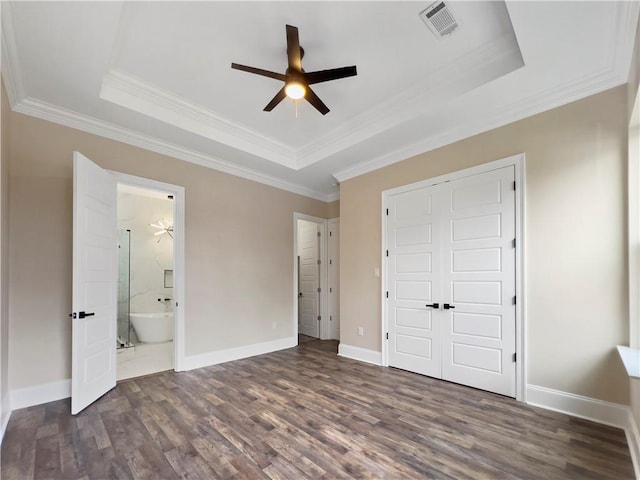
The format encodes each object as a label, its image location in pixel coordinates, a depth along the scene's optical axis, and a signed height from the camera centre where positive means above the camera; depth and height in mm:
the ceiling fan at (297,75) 2224 +1383
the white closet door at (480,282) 3029 -441
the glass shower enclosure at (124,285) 5555 -840
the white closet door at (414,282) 3648 -524
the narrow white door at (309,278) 6164 -774
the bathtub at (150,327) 5480 -1622
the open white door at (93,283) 2713 -415
